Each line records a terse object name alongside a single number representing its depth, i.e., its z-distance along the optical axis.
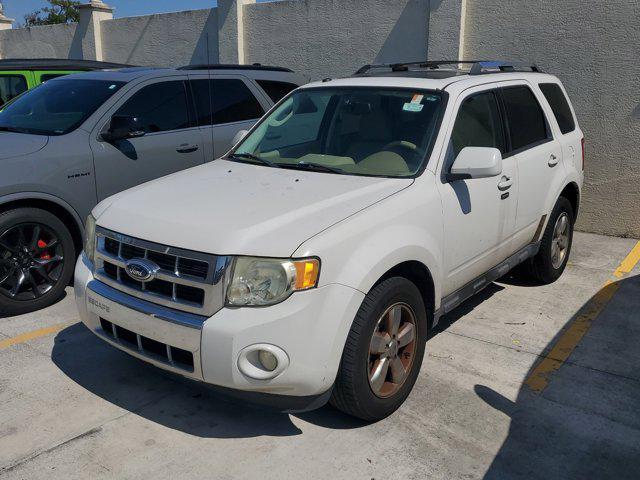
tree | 33.97
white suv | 3.04
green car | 7.36
